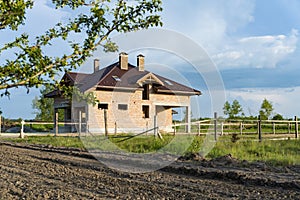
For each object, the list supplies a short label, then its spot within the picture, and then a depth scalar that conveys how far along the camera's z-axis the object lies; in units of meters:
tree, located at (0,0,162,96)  4.47
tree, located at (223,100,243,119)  42.05
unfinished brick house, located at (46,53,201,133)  28.98
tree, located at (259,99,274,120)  42.72
